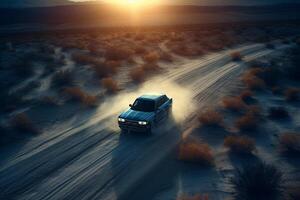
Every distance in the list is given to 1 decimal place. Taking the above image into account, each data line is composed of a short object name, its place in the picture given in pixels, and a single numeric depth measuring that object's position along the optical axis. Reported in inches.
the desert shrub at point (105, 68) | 1246.3
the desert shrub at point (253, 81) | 1077.0
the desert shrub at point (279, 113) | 805.9
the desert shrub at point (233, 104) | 870.4
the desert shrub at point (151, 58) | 1540.4
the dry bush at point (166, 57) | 1598.9
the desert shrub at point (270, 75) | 1145.9
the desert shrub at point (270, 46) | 1978.7
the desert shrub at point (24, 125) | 732.0
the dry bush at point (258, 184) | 468.1
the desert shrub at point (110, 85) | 1065.9
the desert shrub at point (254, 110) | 818.8
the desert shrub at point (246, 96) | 959.0
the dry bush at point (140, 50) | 1774.1
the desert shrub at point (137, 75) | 1204.1
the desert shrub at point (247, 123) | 728.3
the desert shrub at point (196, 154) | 570.3
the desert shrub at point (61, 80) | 1132.6
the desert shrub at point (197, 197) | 442.3
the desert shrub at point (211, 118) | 754.8
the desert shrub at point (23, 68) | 1282.5
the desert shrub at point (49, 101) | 927.3
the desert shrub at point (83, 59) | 1482.5
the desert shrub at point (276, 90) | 1040.0
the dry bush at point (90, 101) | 920.9
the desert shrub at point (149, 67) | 1361.2
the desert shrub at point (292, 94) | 953.1
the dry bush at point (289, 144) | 614.5
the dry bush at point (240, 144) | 610.2
